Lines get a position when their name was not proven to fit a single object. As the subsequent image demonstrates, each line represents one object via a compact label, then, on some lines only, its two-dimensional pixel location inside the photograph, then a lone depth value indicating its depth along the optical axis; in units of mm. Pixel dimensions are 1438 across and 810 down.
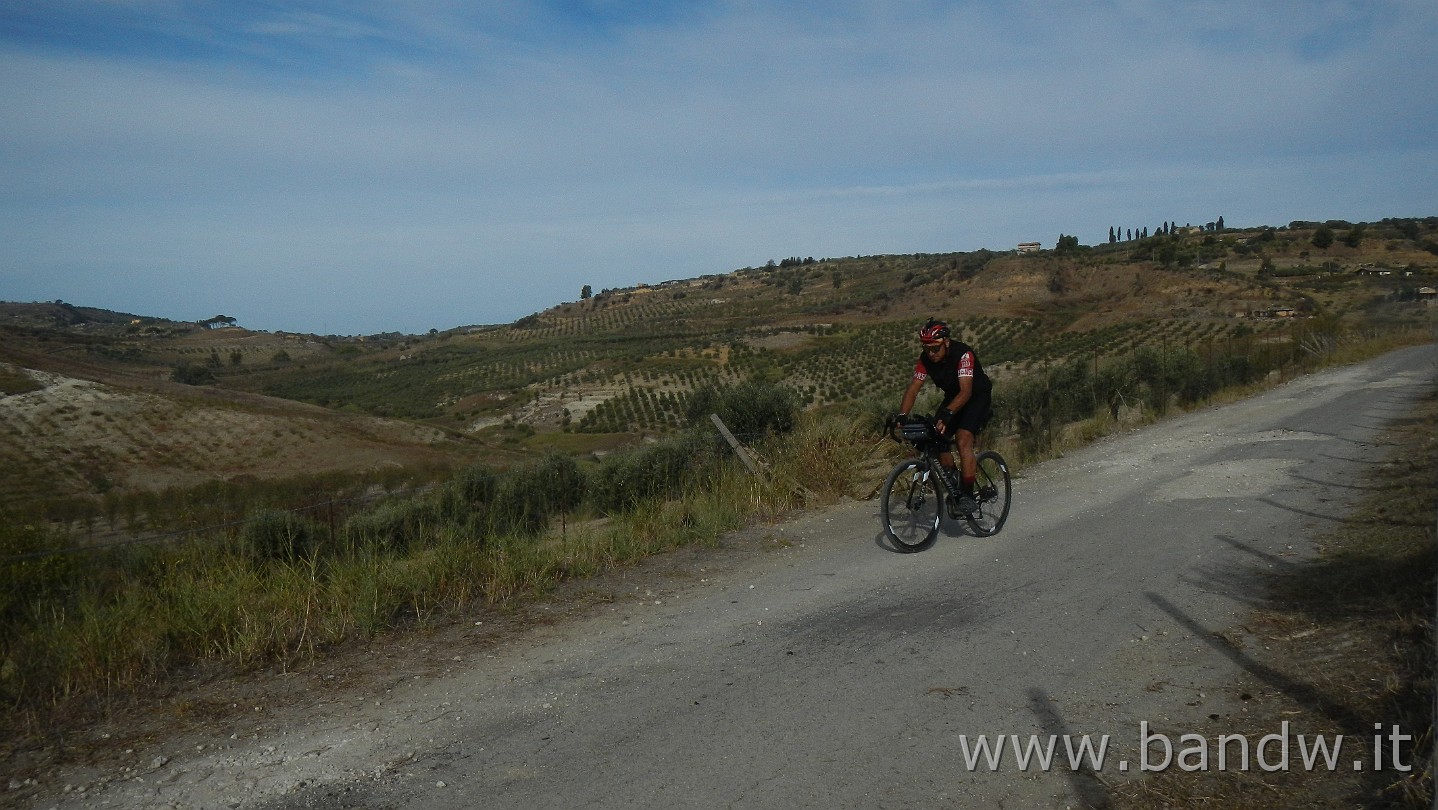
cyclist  7820
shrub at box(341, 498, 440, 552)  7863
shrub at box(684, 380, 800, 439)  12695
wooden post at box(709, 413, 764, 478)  10609
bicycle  7961
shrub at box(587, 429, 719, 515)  10844
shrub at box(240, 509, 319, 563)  8867
